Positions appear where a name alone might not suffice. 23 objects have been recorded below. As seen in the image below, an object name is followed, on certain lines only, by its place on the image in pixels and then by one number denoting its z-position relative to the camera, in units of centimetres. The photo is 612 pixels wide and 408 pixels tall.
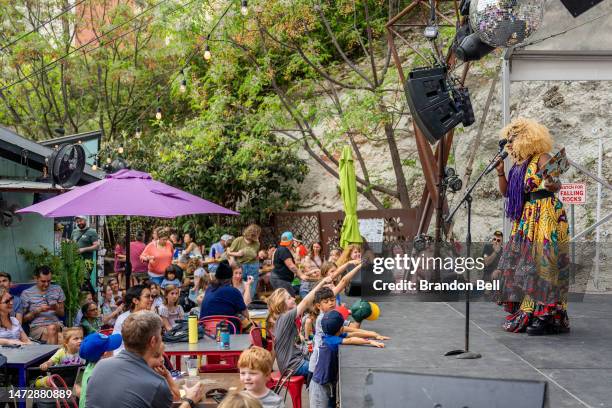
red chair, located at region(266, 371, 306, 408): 621
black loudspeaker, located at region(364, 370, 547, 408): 264
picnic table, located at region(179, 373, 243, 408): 531
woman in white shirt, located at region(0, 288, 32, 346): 762
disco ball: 561
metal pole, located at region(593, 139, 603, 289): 1097
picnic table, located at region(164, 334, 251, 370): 672
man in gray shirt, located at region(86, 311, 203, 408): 351
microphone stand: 532
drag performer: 605
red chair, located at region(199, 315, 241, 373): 779
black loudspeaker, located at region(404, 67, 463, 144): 719
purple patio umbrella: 819
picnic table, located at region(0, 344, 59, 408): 639
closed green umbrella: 1115
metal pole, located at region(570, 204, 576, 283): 664
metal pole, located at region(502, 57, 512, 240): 809
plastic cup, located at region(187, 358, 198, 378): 618
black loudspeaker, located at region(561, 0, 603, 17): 674
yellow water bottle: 705
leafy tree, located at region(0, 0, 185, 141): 2109
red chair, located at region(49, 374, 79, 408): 539
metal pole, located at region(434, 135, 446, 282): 957
